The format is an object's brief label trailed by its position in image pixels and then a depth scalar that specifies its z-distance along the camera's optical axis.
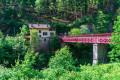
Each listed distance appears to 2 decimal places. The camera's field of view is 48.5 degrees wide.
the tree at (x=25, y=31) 34.72
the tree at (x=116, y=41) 18.66
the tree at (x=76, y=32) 37.91
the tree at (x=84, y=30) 40.69
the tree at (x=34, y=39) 30.58
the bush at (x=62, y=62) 18.41
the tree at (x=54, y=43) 33.72
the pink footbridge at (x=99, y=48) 24.98
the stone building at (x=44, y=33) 34.04
